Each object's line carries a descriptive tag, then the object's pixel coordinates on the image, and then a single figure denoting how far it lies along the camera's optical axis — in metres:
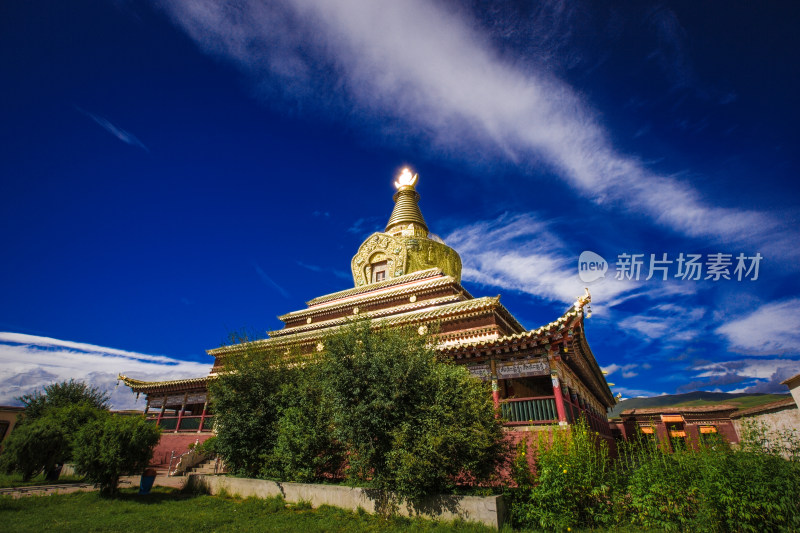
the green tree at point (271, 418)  12.17
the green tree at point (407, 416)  9.33
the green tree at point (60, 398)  26.31
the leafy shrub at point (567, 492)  8.49
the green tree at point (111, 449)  13.52
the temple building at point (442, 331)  14.49
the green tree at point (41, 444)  18.06
